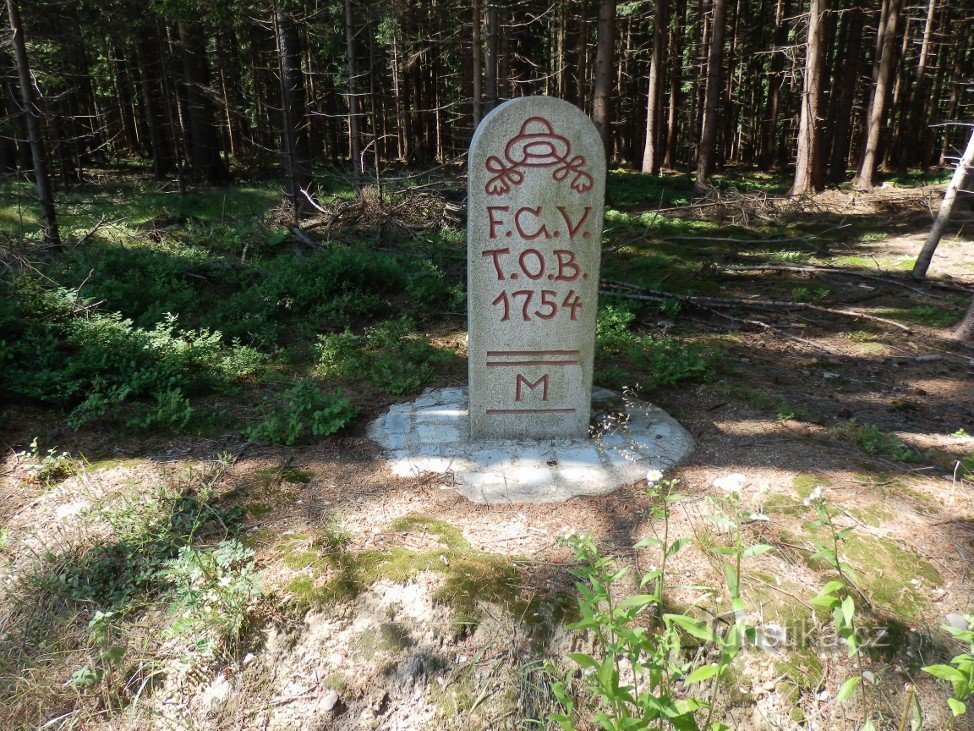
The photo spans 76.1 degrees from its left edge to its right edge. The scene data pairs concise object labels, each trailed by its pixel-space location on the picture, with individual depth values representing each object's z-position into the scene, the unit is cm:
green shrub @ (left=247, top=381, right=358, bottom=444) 436
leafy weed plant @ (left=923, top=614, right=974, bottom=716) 158
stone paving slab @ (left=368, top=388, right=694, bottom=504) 377
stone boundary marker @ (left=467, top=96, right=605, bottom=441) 376
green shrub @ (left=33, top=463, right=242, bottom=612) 303
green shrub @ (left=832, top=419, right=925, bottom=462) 404
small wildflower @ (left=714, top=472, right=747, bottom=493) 352
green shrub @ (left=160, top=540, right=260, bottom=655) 279
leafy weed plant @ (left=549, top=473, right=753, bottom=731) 172
